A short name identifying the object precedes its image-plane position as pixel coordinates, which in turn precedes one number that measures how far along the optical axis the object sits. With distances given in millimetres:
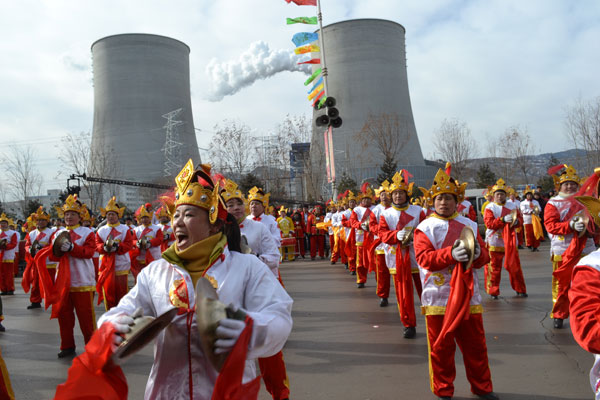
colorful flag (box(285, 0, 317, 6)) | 16984
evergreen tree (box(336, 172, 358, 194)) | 31375
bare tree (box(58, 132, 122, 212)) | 31394
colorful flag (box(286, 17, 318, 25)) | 16344
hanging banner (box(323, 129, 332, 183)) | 15353
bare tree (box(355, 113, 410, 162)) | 30948
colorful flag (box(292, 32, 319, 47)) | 16875
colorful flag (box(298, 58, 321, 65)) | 16128
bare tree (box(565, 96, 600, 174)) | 23828
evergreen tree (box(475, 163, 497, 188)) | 33531
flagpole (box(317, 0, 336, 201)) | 15130
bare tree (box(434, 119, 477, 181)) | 34188
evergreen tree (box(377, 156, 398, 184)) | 25392
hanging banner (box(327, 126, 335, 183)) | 14569
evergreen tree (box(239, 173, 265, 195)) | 29266
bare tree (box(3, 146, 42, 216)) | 32703
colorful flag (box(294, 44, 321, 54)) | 16703
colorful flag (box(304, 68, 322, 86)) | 16166
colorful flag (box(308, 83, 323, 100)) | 16066
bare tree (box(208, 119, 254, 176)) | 35538
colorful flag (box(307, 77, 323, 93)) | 15875
